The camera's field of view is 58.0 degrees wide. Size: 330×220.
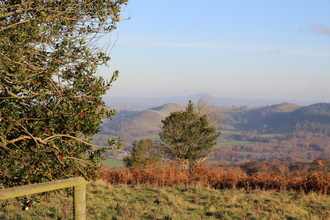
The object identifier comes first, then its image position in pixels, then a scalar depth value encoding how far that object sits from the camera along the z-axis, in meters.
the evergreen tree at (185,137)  28.53
